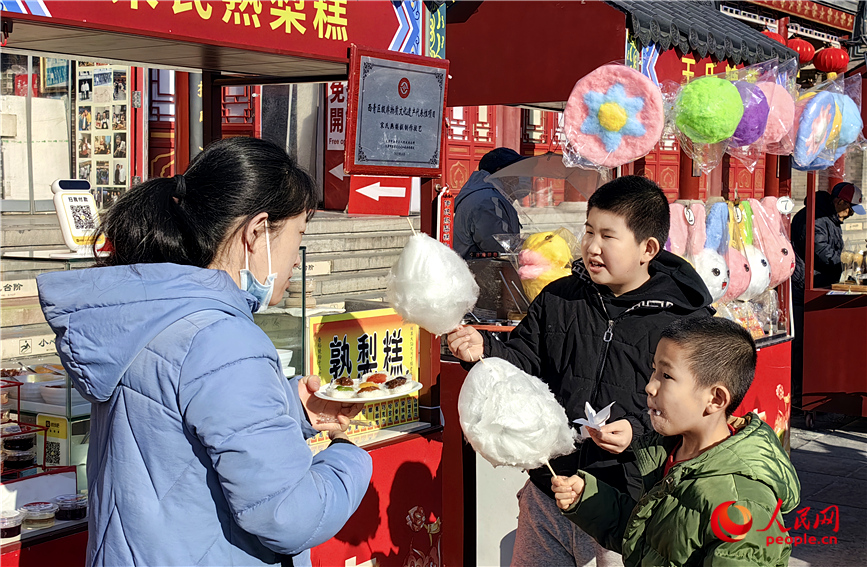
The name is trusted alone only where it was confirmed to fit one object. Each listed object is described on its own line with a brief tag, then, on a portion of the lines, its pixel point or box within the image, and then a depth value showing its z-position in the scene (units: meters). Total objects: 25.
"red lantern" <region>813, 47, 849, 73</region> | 6.95
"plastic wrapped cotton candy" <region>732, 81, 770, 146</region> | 4.41
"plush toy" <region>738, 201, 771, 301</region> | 4.97
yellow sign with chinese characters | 3.34
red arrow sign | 3.22
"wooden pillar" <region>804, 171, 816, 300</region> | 6.96
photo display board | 9.95
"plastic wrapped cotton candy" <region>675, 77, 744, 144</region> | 4.12
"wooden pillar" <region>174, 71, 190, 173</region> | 9.43
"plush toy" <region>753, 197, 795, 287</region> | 5.14
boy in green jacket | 1.70
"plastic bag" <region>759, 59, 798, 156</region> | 4.65
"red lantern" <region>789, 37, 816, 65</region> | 7.72
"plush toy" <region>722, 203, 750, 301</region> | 4.82
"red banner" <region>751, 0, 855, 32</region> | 13.98
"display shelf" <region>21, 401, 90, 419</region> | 2.70
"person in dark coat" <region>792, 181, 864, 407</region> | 7.07
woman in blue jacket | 1.34
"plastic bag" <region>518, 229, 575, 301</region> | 4.18
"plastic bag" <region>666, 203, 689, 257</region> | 4.62
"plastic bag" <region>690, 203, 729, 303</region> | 4.54
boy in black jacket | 2.51
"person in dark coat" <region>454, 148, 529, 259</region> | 5.29
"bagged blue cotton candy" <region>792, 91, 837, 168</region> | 4.97
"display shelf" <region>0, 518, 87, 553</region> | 2.39
